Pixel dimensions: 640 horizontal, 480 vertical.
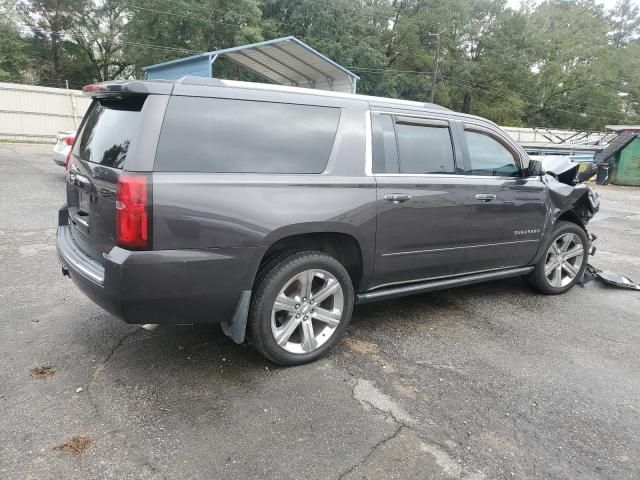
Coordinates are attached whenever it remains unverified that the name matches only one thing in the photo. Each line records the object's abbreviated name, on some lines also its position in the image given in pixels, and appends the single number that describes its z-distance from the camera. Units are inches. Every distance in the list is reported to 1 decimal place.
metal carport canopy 643.5
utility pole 1532.9
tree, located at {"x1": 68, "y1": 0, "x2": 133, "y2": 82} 1396.4
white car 383.6
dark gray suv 105.0
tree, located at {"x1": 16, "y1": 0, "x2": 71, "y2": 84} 1350.9
